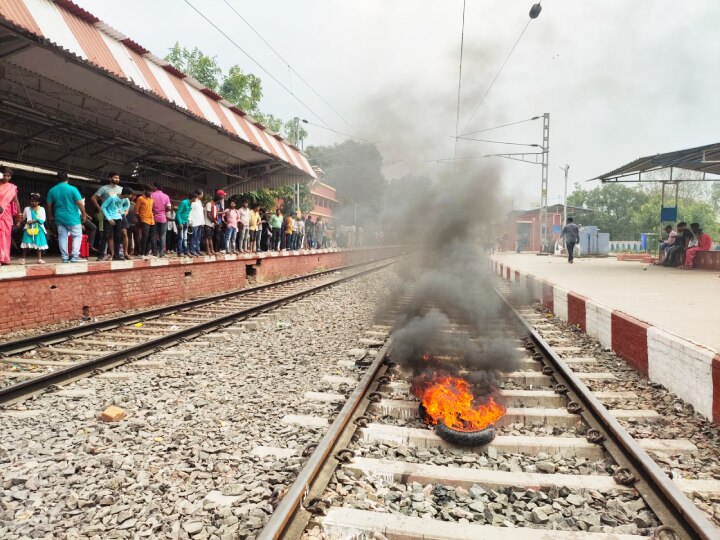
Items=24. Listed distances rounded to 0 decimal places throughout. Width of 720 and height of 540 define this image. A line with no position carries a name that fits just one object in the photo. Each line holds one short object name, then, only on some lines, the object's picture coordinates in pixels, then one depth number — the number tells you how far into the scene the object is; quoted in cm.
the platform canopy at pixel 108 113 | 693
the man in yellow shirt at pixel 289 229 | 1944
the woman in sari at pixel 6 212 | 752
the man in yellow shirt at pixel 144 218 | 1045
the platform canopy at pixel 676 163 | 1277
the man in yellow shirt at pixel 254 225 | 1567
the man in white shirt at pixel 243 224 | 1485
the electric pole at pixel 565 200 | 3356
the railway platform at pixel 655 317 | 379
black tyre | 303
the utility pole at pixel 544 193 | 2212
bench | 1399
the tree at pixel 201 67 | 2936
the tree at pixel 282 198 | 2892
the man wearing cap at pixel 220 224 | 1351
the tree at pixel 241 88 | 2859
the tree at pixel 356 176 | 3584
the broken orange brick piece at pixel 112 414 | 359
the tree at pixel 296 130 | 2635
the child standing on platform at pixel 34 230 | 905
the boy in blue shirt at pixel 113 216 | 918
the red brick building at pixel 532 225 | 4525
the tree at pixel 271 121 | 3191
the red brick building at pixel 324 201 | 6222
